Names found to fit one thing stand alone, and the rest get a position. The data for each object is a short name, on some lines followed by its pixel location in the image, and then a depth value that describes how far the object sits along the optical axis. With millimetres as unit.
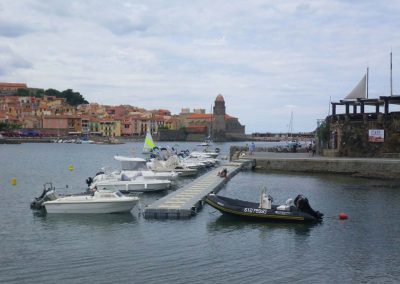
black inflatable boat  23688
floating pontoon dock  24359
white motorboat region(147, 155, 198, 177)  45500
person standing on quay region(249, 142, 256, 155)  66088
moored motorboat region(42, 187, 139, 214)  25375
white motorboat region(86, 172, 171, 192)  33375
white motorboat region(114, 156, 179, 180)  37594
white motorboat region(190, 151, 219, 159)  66350
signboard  48875
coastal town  172500
